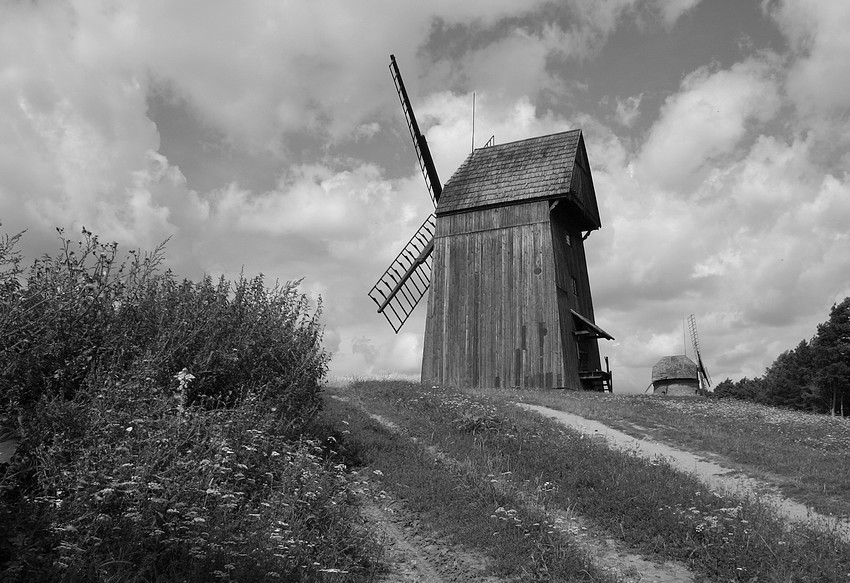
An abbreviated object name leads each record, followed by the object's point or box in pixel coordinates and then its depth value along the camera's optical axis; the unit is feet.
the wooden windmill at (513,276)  89.81
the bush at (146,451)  19.75
